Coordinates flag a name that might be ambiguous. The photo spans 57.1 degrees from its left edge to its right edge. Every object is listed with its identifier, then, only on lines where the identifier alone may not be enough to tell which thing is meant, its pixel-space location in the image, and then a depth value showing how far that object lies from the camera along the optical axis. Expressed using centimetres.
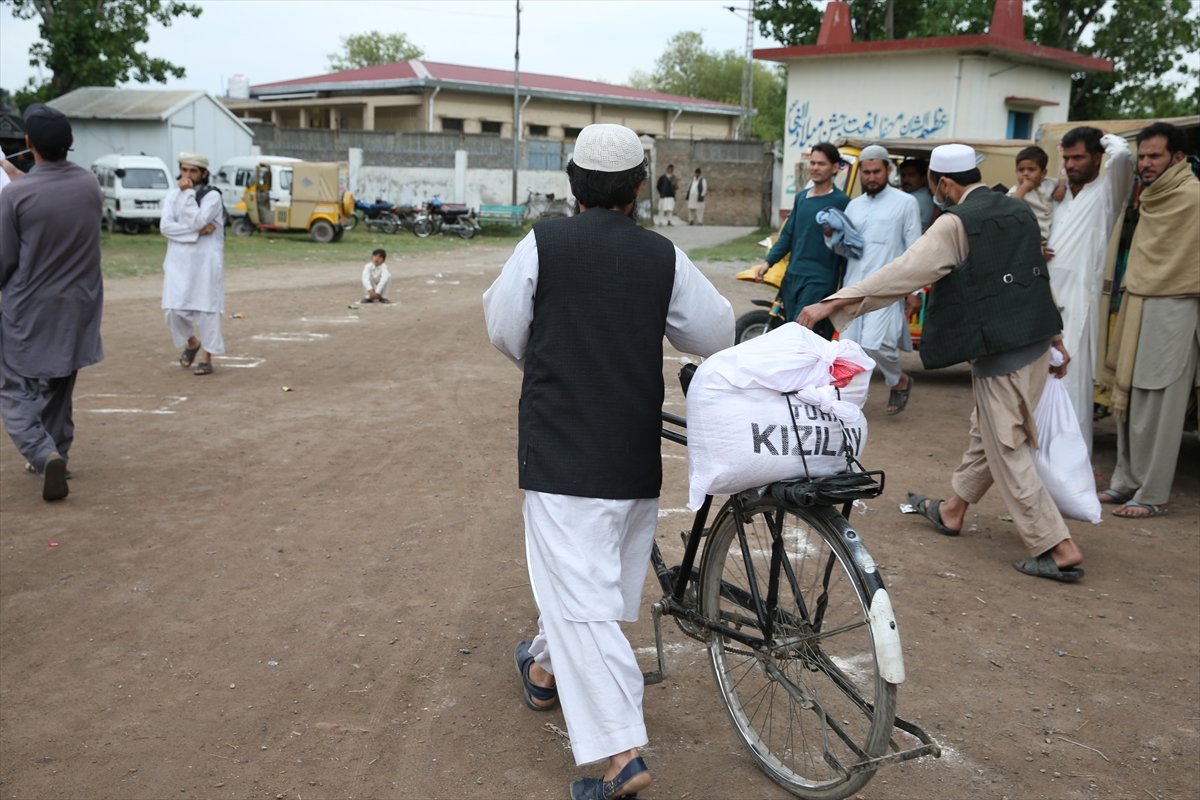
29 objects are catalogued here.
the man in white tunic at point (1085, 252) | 618
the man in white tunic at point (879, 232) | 758
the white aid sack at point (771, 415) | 286
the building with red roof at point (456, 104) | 3722
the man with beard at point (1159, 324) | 566
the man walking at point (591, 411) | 294
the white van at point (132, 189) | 2588
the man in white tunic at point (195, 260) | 876
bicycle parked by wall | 3095
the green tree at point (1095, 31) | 2566
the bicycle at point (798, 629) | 275
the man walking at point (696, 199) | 3259
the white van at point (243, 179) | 2505
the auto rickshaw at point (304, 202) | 2466
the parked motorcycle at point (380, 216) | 2830
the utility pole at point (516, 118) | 3091
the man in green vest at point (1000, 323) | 461
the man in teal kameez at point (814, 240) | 706
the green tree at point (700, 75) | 7569
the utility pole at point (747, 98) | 4153
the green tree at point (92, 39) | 2620
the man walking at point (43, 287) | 573
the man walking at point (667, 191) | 3172
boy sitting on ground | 1428
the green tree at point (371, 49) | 7250
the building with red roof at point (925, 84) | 1980
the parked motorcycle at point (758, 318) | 909
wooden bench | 2869
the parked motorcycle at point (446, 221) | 2716
